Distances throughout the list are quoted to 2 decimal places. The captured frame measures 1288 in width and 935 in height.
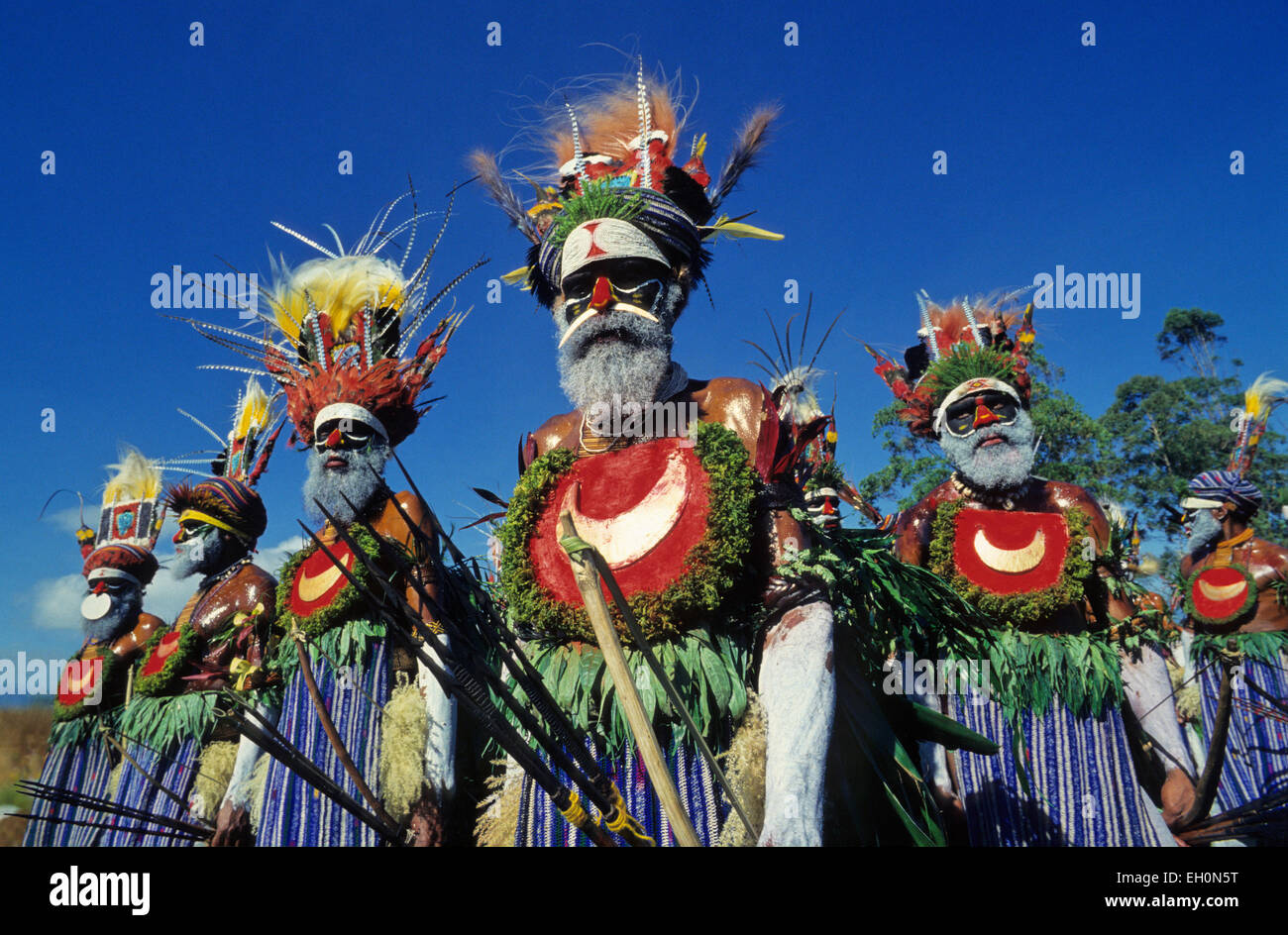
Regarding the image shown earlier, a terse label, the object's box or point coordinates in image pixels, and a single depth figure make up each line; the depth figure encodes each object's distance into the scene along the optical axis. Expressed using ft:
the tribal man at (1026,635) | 13.29
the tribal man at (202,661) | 15.05
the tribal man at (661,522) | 8.05
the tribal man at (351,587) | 10.78
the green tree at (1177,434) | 58.80
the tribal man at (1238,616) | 17.85
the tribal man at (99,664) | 18.58
